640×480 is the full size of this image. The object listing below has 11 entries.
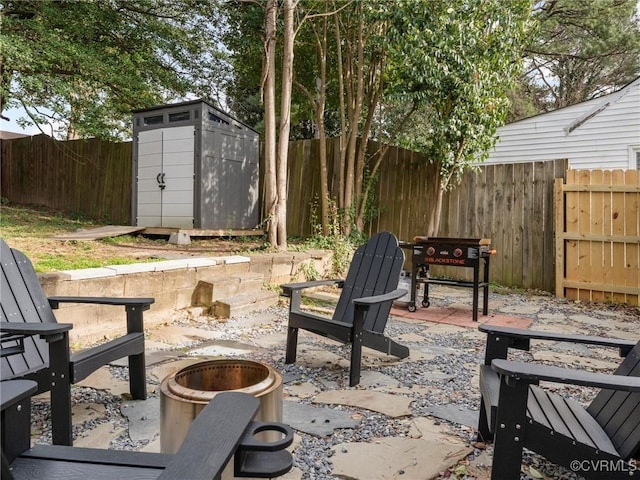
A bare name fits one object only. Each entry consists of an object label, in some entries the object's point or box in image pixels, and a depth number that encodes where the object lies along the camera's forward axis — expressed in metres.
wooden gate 5.13
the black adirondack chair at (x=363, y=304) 2.67
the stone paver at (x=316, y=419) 2.07
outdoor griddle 4.36
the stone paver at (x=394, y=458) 1.70
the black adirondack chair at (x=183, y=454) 0.82
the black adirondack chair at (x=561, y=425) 1.36
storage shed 6.68
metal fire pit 1.29
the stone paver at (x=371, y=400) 2.29
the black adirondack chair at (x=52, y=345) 1.80
